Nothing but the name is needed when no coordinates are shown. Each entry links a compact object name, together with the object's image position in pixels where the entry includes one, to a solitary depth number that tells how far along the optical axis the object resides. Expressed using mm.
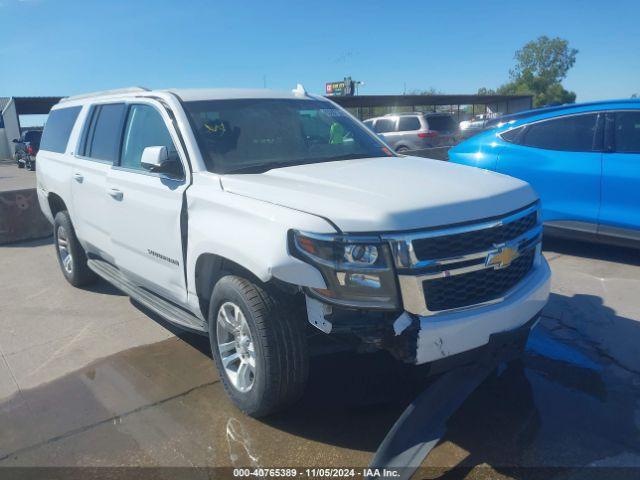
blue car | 5547
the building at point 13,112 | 30625
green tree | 96000
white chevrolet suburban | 2639
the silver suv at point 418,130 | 18469
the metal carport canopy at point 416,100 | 32206
